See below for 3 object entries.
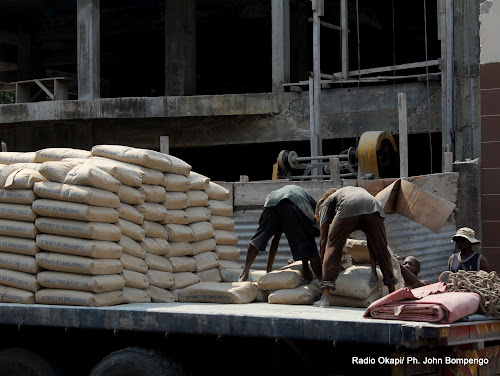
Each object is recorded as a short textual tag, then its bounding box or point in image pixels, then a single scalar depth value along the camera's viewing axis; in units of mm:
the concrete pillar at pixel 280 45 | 14172
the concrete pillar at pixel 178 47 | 16375
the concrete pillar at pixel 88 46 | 15797
